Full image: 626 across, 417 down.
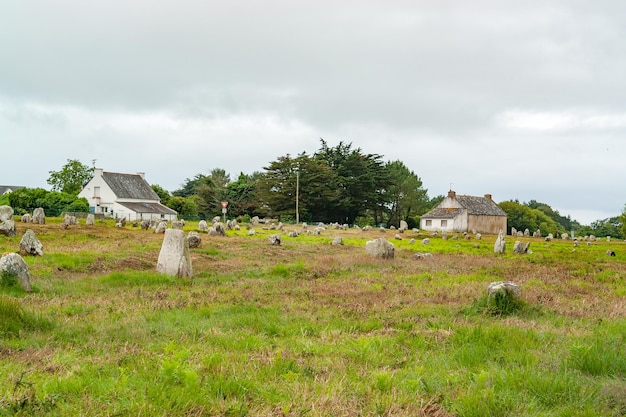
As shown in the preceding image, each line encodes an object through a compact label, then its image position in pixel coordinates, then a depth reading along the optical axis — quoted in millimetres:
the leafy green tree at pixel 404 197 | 92812
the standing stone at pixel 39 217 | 38625
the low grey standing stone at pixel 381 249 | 23402
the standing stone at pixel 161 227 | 35412
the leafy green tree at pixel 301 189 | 79562
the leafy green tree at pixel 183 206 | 88500
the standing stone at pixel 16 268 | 12094
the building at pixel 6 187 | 113775
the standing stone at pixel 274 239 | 30219
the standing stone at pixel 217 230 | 36216
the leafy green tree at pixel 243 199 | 87812
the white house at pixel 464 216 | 74688
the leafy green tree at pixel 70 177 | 93000
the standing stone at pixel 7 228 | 25092
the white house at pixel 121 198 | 74562
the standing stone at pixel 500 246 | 30469
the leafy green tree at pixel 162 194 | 90694
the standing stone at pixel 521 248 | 31000
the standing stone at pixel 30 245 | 18484
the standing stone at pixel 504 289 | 11039
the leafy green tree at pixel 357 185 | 82938
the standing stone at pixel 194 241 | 24453
